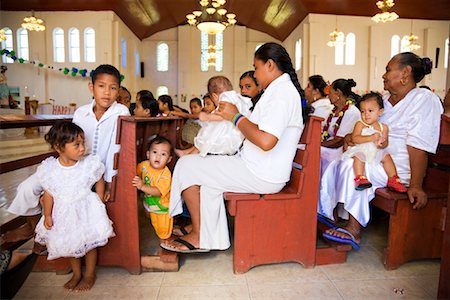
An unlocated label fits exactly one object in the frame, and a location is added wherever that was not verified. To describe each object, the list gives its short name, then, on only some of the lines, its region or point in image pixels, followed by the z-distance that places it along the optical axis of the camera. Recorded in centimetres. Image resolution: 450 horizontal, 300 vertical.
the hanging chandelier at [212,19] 894
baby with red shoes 225
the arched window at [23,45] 1278
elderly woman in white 223
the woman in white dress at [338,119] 293
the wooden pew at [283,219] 205
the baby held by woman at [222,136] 219
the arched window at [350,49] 1293
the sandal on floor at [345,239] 221
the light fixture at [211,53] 1445
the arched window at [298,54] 1331
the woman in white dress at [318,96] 362
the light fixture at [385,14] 877
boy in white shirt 208
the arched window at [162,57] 1786
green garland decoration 1219
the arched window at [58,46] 1282
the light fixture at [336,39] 1113
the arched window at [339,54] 1286
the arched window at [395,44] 1315
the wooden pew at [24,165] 205
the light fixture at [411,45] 1143
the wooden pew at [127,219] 203
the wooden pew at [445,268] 160
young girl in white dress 180
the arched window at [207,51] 1741
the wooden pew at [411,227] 211
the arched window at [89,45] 1279
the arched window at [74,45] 1279
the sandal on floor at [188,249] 209
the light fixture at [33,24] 1087
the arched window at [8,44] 1264
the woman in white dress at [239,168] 199
